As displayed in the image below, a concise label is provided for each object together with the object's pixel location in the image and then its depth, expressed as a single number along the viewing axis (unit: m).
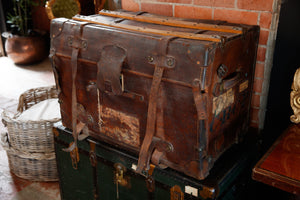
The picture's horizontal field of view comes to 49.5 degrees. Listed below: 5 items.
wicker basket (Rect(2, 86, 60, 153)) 2.27
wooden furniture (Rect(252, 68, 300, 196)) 1.18
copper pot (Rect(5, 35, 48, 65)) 4.93
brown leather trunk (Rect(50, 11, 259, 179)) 1.24
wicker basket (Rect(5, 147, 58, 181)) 2.33
